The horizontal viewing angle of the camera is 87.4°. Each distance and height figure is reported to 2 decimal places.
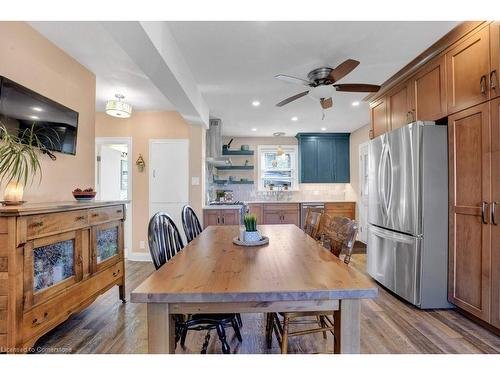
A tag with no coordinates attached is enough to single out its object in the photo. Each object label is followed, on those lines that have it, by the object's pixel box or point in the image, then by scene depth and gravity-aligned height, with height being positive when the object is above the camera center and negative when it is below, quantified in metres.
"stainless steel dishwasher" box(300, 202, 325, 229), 5.64 -0.35
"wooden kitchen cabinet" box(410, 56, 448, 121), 2.40 +0.97
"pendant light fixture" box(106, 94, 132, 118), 3.39 +1.07
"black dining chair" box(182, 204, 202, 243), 2.38 -0.33
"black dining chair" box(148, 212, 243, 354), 1.45 -0.72
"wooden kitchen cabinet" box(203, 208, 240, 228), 4.32 -0.45
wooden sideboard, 1.49 -0.53
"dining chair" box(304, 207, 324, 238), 2.23 -0.30
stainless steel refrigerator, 2.44 -0.24
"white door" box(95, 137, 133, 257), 4.39 +0.30
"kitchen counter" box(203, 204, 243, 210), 4.33 -0.29
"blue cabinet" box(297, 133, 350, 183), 6.15 +0.75
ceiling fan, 2.39 +1.08
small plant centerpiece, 1.86 -0.29
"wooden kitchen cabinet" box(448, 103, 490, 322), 2.03 -0.17
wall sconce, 4.35 +0.44
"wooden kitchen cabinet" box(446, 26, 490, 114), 2.01 +0.98
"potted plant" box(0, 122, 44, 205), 1.70 +0.22
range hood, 4.78 +0.96
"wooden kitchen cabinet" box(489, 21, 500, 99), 1.90 +0.97
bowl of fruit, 2.41 -0.05
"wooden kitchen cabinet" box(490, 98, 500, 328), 1.93 -0.18
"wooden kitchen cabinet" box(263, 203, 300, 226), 5.66 -0.51
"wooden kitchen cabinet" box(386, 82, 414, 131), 2.83 +0.96
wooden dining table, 0.99 -0.39
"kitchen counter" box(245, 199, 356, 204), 5.68 -0.25
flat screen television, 1.89 +0.60
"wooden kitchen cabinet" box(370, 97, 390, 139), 3.27 +0.95
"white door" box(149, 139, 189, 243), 4.38 +0.24
